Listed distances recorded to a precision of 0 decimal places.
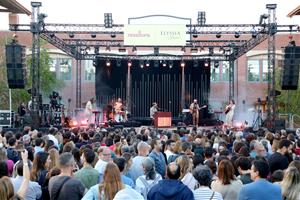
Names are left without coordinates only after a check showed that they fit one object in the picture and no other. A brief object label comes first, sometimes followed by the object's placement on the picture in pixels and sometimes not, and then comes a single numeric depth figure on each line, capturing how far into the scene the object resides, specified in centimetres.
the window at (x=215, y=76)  4259
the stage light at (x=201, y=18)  2595
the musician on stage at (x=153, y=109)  3300
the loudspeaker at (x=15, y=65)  2264
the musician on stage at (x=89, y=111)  3178
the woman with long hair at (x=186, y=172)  706
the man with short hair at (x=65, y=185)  654
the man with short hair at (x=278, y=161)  848
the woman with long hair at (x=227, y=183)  666
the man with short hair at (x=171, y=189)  608
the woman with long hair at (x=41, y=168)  733
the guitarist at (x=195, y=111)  3212
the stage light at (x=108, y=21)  2597
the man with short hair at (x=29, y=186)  673
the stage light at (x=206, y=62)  3559
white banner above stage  2481
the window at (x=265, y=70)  4348
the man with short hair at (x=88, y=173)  739
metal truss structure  2366
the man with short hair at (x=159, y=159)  948
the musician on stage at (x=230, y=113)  3064
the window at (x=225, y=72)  4269
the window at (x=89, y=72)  4309
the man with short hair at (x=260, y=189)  614
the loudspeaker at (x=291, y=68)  2266
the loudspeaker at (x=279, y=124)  2320
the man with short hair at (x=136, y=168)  869
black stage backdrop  3775
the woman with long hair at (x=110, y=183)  585
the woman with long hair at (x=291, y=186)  612
